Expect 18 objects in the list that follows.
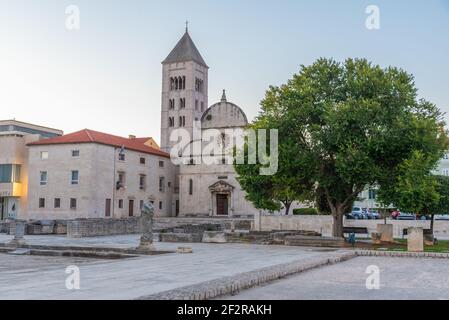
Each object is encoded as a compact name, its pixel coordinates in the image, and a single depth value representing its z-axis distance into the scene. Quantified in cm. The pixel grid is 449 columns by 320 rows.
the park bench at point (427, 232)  3039
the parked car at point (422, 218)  4812
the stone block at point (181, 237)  3099
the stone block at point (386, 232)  3006
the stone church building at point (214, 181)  6059
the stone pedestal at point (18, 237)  2620
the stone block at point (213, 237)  3067
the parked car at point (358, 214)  6041
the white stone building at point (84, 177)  5309
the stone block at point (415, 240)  2395
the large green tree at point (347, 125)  2697
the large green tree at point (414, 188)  2528
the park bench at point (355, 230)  3484
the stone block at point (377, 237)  3014
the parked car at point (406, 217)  5425
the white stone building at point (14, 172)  5662
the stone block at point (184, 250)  2270
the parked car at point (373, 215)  6091
